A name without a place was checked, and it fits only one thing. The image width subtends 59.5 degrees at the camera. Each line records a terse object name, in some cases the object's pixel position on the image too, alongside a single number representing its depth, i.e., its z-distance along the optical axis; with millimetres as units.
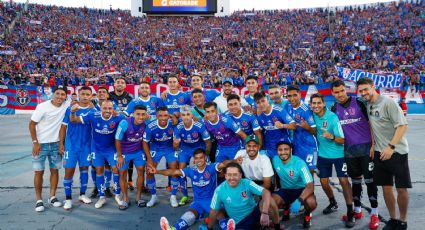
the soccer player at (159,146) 6738
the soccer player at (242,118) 6430
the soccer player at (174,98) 8039
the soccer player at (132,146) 6652
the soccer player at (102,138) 6734
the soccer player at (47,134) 6578
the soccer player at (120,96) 8289
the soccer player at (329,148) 5648
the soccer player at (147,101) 7934
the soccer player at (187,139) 6723
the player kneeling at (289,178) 5535
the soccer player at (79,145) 6754
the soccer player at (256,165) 5617
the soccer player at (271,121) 6329
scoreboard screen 42531
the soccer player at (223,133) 6477
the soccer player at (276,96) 6707
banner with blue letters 18547
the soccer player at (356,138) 5562
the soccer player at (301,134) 6289
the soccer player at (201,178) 5719
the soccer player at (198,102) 7460
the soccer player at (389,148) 5035
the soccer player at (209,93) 8245
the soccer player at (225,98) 7980
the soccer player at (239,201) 5109
